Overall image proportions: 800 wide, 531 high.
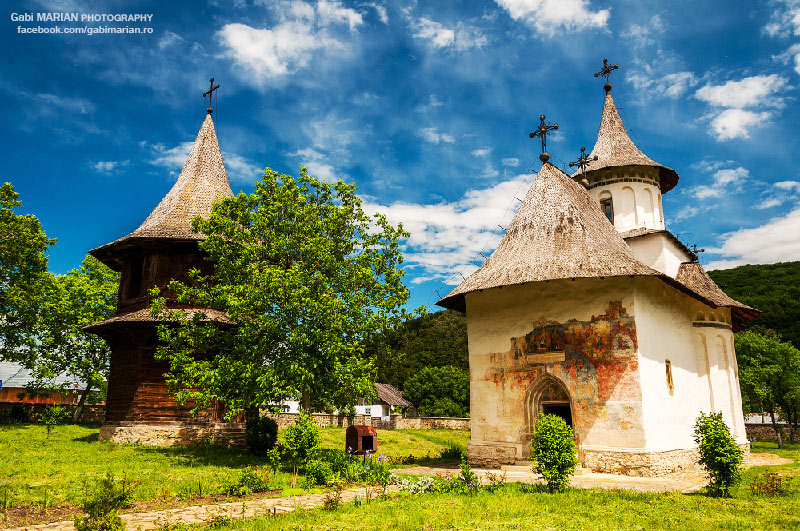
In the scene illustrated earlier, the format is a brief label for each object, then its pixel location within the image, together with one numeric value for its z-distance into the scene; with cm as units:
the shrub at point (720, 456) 1023
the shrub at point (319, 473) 1228
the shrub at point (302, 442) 1351
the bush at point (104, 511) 681
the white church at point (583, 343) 1395
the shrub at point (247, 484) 1079
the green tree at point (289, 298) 1486
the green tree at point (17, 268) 2388
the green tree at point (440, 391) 5444
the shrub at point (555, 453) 1073
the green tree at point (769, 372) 3033
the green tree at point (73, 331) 2780
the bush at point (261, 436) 1820
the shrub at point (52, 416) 2390
